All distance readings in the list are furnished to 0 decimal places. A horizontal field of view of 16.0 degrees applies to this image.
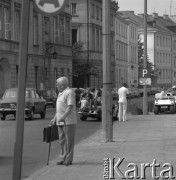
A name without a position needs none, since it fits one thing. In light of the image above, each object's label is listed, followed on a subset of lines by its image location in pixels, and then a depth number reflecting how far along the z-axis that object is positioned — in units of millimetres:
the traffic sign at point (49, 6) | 8617
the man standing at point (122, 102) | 29036
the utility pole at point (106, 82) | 17625
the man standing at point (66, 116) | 12312
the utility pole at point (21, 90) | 8508
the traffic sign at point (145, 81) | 37031
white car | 40094
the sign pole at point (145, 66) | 36906
